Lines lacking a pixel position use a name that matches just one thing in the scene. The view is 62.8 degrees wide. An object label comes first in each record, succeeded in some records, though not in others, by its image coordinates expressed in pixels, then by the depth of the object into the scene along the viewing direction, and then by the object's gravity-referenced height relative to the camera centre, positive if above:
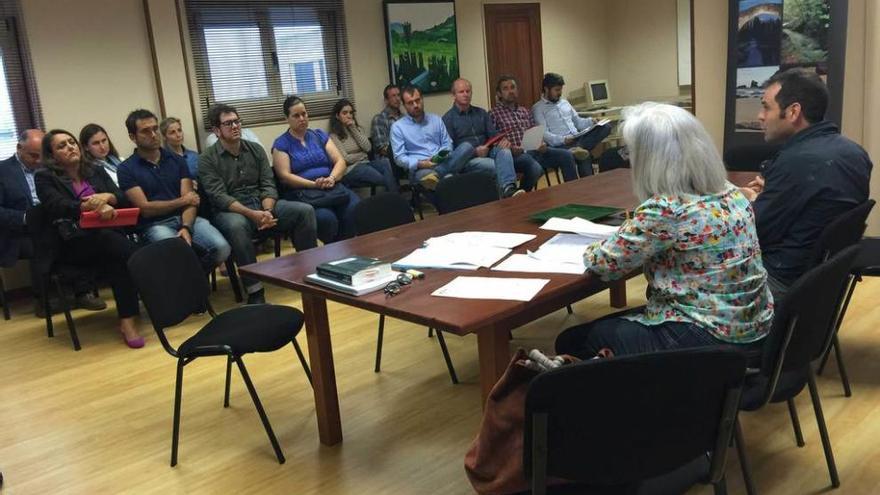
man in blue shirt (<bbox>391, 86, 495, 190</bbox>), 5.81 -0.46
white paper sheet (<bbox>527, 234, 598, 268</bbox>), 2.22 -0.54
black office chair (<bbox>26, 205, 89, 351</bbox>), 4.00 -0.74
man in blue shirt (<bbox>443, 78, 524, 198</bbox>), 6.11 -0.38
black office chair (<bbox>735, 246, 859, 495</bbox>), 1.67 -0.67
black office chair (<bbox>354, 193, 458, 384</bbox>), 3.26 -0.55
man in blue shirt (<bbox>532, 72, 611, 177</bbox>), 6.91 -0.44
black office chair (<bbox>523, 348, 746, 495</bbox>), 1.26 -0.62
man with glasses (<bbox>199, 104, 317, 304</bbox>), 4.40 -0.56
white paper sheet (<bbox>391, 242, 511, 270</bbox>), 2.27 -0.54
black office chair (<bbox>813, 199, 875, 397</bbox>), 2.25 -0.55
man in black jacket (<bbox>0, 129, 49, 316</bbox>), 4.41 -0.45
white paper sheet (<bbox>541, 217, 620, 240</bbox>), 2.46 -0.52
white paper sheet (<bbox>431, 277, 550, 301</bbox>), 1.94 -0.55
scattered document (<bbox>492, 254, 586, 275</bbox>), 2.11 -0.55
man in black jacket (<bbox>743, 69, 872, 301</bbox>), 2.39 -0.40
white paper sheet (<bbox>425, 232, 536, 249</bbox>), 2.49 -0.53
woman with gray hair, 1.82 -0.43
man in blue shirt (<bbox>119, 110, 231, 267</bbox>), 4.30 -0.48
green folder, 2.78 -0.52
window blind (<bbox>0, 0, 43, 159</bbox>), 5.01 +0.27
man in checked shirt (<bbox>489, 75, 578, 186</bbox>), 6.59 -0.39
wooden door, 8.05 +0.41
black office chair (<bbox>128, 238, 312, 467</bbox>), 2.50 -0.79
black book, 2.12 -0.51
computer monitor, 8.92 -0.22
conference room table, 1.87 -0.56
